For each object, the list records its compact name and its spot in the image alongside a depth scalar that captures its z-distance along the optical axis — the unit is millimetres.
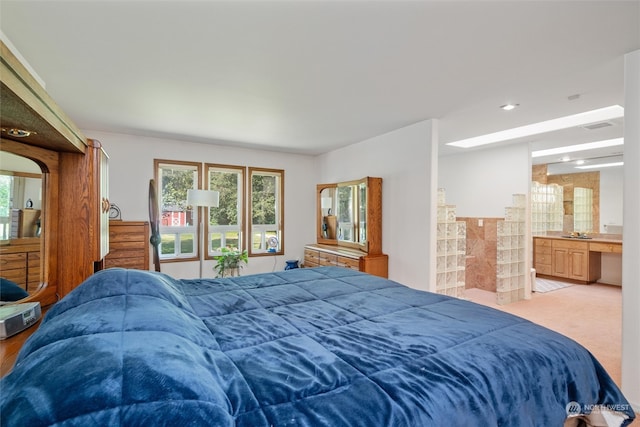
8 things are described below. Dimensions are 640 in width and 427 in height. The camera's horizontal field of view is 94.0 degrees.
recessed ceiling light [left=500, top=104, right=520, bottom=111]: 3303
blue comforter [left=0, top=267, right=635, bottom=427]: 648
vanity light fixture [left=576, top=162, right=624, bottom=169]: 6227
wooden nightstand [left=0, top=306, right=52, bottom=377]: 955
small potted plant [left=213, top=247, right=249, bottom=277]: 4941
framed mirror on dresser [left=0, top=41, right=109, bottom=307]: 1278
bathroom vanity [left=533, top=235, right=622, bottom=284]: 5707
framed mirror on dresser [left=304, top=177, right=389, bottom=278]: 4492
